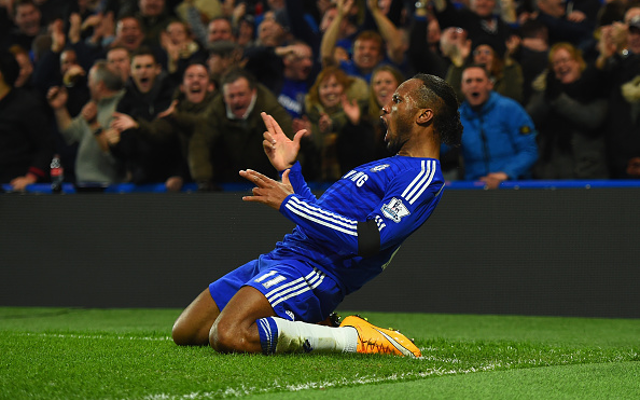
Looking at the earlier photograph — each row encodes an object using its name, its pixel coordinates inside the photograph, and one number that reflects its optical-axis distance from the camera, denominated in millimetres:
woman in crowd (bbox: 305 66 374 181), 13523
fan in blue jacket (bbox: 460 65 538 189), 13094
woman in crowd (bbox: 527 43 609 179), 13125
